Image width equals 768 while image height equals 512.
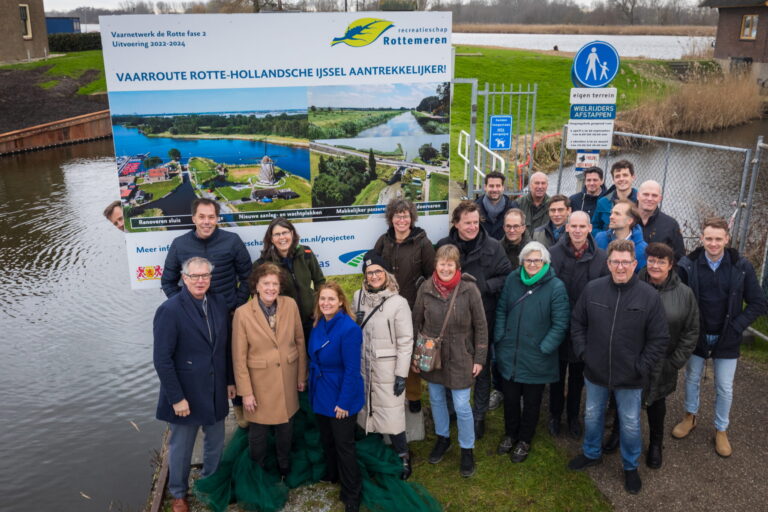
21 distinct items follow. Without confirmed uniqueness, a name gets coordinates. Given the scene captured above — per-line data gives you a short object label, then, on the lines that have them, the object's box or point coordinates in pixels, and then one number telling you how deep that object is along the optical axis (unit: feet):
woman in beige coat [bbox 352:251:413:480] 15.67
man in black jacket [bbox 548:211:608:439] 16.69
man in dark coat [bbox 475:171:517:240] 20.49
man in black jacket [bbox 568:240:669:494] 14.76
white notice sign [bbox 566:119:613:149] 25.85
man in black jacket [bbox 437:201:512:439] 17.38
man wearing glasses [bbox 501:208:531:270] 18.11
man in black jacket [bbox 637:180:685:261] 18.86
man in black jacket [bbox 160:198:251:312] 17.62
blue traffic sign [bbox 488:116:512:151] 29.78
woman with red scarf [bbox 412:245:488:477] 16.08
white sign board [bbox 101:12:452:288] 18.99
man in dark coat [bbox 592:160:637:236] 20.99
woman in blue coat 14.96
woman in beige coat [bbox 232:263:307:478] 15.33
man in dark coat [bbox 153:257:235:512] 14.58
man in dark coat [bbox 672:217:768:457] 16.51
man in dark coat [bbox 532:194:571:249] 19.07
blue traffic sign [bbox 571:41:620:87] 25.25
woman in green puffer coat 16.17
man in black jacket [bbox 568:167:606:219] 22.33
